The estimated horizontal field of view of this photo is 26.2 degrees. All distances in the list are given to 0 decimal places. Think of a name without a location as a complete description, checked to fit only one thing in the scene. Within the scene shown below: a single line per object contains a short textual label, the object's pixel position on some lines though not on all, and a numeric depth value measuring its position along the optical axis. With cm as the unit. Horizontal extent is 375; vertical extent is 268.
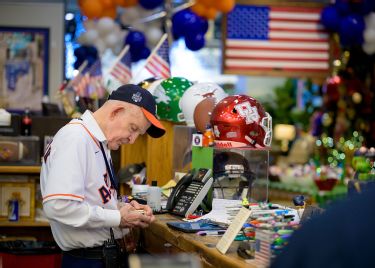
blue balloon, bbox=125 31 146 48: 1198
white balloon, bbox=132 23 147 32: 1229
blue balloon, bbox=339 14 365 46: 1207
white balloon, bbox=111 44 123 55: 1229
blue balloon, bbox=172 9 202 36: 1142
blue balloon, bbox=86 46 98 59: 1219
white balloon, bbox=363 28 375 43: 1201
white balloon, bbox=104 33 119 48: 1192
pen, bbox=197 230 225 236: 395
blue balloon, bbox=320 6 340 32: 1257
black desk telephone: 463
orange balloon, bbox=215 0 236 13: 1114
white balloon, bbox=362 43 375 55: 1222
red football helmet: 496
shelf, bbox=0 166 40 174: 672
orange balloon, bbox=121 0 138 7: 1198
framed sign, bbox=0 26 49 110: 1388
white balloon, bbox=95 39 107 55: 1205
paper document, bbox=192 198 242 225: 435
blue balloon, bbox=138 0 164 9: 1186
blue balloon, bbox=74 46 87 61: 1222
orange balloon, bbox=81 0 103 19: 1153
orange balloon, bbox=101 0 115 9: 1170
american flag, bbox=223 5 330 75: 1286
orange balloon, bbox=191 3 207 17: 1141
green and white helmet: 586
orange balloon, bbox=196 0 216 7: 1121
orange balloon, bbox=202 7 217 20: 1135
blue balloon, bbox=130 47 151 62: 1201
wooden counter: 334
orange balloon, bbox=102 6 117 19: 1189
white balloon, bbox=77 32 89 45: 1207
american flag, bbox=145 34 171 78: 743
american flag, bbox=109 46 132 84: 868
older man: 374
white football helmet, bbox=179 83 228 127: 565
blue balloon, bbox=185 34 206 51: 1141
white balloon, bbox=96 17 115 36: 1170
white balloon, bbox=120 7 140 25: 1214
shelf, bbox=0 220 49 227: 686
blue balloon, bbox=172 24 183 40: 1187
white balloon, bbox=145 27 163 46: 1220
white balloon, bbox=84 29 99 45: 1191
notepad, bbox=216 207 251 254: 341
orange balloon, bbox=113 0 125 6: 1190
